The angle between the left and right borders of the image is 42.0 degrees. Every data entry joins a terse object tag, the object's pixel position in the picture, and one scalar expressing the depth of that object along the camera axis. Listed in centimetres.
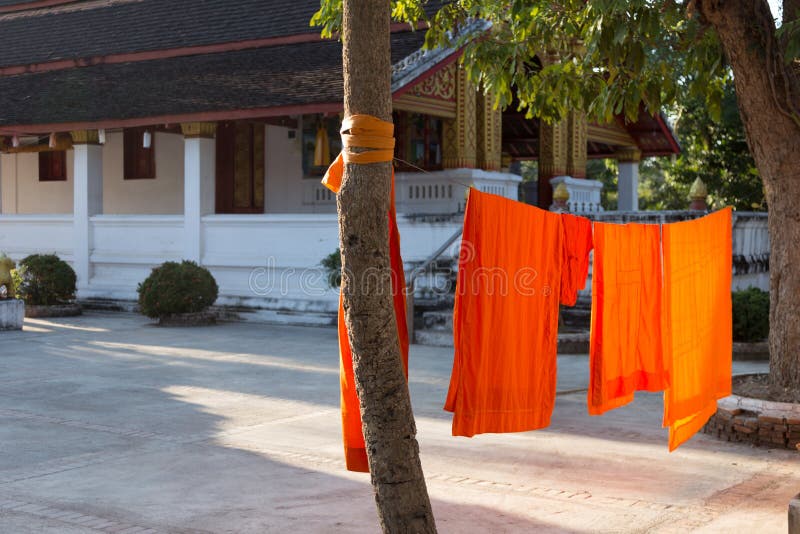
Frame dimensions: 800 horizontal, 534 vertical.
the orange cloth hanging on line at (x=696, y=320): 748
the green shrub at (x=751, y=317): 1327
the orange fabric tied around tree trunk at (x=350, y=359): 503
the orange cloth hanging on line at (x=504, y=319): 600
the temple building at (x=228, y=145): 1784
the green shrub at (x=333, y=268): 1623
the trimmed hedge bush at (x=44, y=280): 1809
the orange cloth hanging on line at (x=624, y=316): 714
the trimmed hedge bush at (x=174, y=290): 1661
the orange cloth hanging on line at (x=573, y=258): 669
